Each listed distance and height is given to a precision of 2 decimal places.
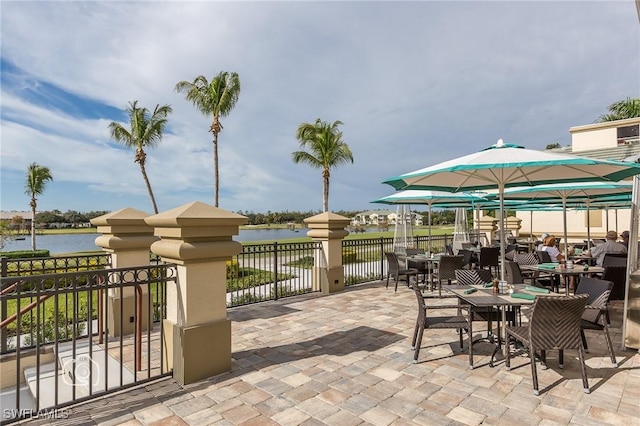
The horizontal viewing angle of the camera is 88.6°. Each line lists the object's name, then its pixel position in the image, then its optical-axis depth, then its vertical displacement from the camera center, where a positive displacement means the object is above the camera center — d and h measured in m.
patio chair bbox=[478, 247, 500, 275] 9.75 -1.39
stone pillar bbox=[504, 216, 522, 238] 19.18 -0.86
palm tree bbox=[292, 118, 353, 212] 24.09 +4.84
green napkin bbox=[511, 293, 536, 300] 3.96 -1.06
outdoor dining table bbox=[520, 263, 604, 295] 6.19 -1.18
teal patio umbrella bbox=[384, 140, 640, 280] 3.92 +0.57
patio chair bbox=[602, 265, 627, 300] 5.52 -1.16
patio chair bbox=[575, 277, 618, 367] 3.94 -1.17
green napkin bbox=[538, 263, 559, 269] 6.78 -1.18
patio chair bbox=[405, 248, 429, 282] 8.95 -1.51
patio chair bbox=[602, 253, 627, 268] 7.07 -1.11
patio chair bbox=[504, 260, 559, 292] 6.36 -1.53
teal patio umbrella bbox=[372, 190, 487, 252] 9.25 +0.41
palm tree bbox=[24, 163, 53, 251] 37.00 +4.04
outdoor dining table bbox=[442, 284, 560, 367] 3.82 -1.08
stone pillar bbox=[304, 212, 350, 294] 8.52 -1.01
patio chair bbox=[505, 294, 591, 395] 3.26 -1.18
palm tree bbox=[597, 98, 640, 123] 22.38 +7.12
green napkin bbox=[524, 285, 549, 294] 4.38 -1.07
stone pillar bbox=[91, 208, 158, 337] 5.25 -0.49
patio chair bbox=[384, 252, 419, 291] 8.24 -1.48
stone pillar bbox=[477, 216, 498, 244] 17.84 -0.90
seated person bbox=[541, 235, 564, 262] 8.44 -1.02
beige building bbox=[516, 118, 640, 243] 18.75 -0.21
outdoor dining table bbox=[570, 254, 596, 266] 8.88 -1.34
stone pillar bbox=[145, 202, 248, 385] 3.57 -0.83
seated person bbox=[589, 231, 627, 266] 7.80 -0.94
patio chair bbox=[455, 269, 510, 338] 5.33 -1.08
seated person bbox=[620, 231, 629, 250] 8.82 -0.81
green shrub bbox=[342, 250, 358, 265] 14.68 -2.15
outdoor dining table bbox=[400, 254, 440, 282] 8.37 -1.31
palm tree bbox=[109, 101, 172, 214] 24.25 +6.33
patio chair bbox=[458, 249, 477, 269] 10.22 -1.44
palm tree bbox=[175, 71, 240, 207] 20.39 +7.57
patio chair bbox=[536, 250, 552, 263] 8.36 -1.20
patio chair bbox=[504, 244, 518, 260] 9.50 -1.30
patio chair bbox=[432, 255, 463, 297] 7.71 -1.30
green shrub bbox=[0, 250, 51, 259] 19.17 -2.30
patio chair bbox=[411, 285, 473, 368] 3.98 -1.40
